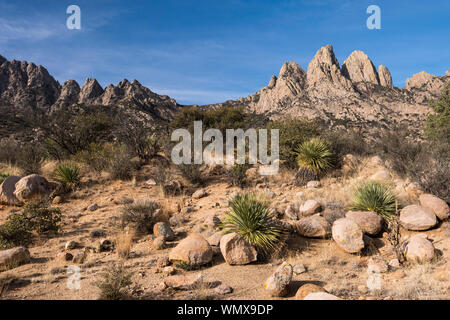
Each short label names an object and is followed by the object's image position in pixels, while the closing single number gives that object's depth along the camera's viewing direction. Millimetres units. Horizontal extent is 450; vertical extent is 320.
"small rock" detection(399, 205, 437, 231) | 6449
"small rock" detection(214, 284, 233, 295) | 4164
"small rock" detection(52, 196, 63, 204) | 9323
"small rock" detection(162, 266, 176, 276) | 4934
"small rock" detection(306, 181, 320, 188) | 9903
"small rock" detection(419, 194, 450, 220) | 6723
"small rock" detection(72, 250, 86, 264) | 5461
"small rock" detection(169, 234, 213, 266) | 5199
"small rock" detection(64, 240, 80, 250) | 6168
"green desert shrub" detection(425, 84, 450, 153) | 13685
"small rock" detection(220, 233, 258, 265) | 5277
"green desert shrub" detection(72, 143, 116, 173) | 11984
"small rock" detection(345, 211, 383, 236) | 6512
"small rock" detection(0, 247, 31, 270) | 5027
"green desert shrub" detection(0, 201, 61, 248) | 6172
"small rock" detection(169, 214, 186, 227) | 7729
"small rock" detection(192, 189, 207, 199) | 9898
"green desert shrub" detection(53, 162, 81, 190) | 10375
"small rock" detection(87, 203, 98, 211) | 8758
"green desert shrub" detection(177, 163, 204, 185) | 11102
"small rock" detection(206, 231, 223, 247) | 6203
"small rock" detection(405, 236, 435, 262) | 5238
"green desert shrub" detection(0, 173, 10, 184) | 10327
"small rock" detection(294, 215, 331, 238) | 6496
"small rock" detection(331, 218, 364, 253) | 5832
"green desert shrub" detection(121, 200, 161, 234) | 7305
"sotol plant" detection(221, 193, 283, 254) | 5582
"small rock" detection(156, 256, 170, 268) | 5223
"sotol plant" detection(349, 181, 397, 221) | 7078
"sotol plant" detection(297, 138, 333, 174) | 10680
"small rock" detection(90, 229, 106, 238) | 6874
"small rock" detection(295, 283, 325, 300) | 3858
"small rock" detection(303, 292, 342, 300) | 3330
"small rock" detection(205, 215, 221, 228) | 7257
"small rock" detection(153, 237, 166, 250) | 6199
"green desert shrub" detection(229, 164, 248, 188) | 10586
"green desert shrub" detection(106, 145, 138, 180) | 11438
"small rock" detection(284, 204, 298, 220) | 7467
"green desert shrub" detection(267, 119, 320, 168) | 12016
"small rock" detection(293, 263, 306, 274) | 5016
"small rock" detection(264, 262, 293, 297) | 4001
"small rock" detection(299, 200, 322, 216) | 7582
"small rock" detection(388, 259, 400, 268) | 5213
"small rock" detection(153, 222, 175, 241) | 6672
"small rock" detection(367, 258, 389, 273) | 4996
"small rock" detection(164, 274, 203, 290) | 4305
